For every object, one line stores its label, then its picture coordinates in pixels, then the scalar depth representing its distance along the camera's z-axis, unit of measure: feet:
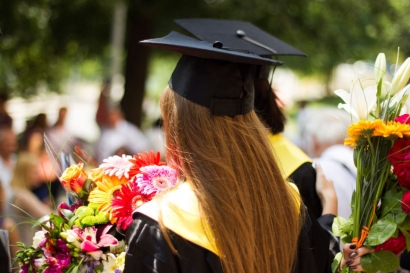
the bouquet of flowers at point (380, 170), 6.57
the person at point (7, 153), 15.89
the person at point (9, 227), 12.88
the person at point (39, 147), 16.12
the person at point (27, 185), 14.10
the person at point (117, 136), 22.68
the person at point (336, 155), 9.94
